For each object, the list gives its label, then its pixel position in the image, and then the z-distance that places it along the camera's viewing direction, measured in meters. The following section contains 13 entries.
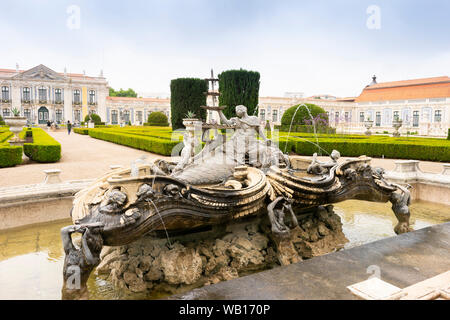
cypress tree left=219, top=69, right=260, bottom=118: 20.31
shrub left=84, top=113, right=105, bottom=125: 43.64
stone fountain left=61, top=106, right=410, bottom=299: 3.08
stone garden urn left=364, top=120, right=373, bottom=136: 25.58
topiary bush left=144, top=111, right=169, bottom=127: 37.56
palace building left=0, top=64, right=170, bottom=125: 51.19
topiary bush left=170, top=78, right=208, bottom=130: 22.92
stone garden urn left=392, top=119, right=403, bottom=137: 23.50
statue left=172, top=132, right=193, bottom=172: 5.00
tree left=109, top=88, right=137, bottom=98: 79.31
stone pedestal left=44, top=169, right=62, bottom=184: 5.93
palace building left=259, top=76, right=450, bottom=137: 39.00
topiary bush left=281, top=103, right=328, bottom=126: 26.05
